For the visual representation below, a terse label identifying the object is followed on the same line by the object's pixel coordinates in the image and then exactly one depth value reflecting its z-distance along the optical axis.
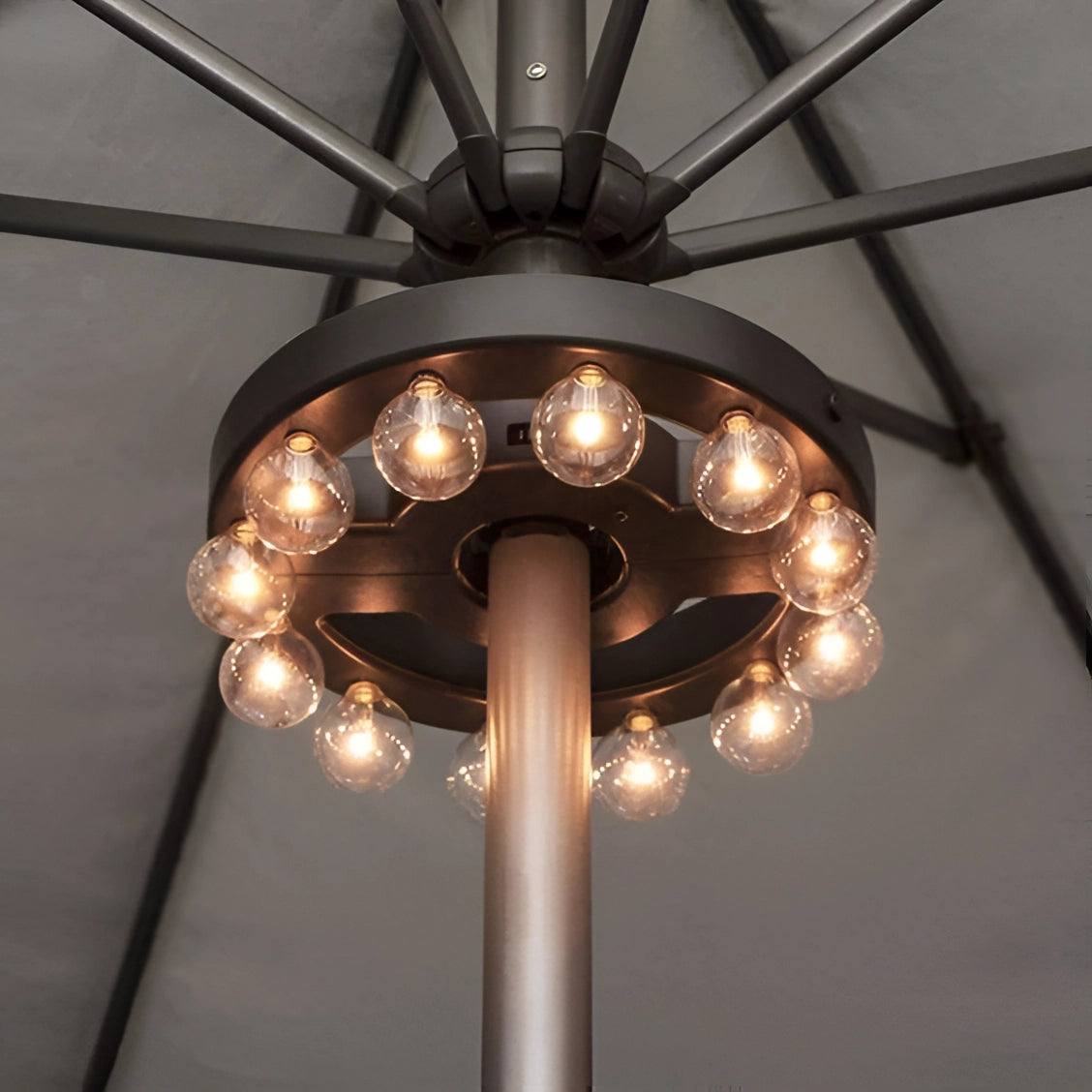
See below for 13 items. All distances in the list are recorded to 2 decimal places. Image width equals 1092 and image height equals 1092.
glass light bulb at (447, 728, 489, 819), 2.73
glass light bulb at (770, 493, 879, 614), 2.19
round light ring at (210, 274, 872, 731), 1.94
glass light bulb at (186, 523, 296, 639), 2.25
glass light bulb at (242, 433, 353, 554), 2.11
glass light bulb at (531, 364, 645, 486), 1.95
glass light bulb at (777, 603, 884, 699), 2.38
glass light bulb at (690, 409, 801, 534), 2.04
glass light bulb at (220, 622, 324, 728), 2.44
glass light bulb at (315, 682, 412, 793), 2.62
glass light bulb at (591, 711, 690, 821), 2.68
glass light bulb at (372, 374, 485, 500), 1.99
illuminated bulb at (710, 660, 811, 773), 2.52
